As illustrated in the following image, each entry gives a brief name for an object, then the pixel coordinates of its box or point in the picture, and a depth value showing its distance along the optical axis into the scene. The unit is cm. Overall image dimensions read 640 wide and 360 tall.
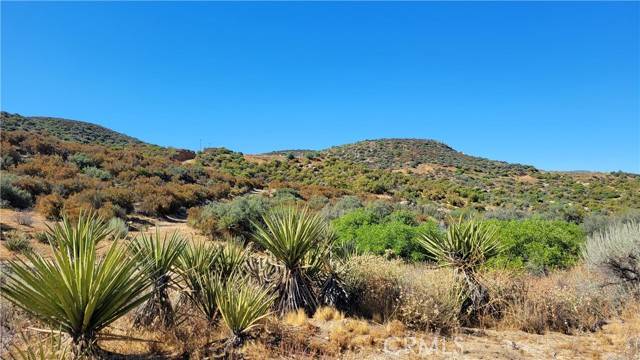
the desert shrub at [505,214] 2203
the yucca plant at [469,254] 718
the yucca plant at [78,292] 396
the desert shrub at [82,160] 2424
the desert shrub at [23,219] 1340
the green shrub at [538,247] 1161
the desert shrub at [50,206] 1502
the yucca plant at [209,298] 558
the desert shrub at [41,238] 1202
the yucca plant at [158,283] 552
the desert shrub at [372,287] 701
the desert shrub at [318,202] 2342
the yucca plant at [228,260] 672
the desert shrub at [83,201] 1487
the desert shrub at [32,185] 1691
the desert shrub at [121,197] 1764
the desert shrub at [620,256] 823
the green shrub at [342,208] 1947
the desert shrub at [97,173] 2215
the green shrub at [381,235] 1255
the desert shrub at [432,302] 640
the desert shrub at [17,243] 1066
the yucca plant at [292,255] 647
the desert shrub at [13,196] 1531
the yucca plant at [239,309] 509
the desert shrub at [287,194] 2489
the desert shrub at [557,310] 698
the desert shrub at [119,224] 1312
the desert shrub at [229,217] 1614
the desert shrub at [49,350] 354
